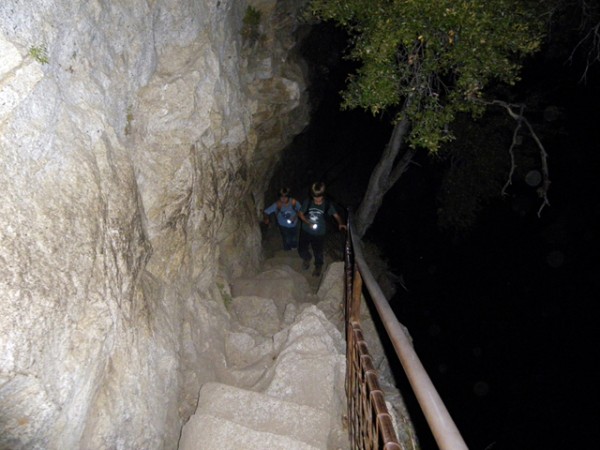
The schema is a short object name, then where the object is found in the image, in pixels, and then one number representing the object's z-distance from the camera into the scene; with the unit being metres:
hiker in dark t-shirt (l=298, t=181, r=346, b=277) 8.20
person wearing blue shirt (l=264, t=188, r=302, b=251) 8.90
